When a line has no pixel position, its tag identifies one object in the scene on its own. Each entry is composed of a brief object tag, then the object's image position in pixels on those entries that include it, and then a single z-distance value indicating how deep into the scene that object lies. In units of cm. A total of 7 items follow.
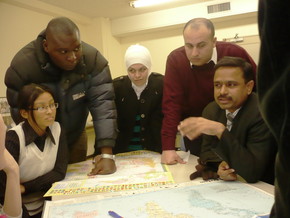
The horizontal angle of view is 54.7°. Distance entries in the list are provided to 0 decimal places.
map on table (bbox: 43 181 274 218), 88
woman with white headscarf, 211
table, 110
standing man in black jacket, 148
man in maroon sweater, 172
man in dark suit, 116
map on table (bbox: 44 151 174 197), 118
